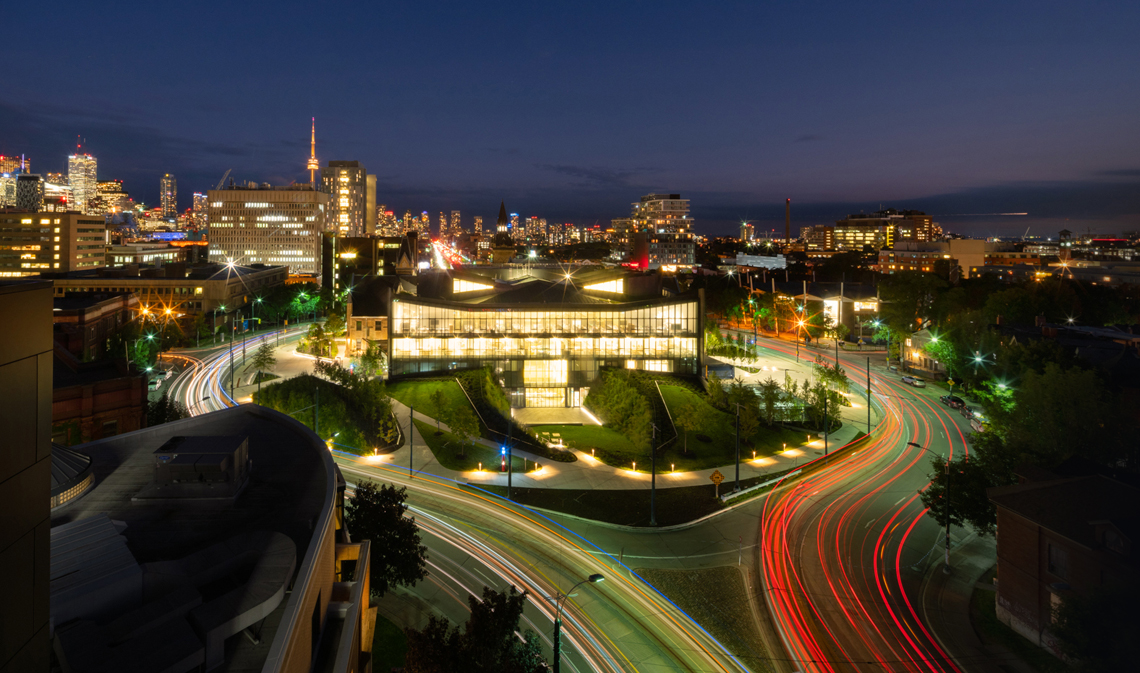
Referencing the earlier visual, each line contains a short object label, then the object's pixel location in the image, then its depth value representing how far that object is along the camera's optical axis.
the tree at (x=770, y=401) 53.25
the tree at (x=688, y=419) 47.72
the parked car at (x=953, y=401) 60.66
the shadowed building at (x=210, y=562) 11.98
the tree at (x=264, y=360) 63.88
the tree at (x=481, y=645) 16.34
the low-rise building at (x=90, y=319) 60.12
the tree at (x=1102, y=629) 17.42
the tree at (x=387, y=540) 25.03
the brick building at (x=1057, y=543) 21.45
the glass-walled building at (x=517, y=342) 63.41
